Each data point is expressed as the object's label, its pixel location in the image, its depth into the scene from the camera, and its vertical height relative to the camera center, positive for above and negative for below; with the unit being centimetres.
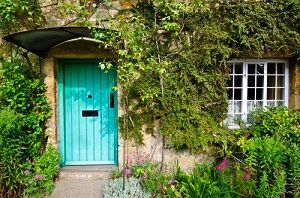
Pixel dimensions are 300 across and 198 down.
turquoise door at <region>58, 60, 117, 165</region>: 594 -47
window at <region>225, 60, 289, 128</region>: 594 +9
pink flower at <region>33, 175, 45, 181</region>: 484 -142
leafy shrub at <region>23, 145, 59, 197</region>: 484 -140
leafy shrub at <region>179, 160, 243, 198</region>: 446 -146
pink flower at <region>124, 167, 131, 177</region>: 509 -140
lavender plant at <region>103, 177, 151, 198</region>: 480 -164
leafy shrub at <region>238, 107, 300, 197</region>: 432 -96
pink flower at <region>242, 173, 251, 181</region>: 453 -132
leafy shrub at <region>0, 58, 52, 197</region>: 466 -58
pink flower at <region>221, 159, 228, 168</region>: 501 -125
